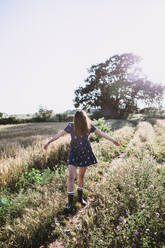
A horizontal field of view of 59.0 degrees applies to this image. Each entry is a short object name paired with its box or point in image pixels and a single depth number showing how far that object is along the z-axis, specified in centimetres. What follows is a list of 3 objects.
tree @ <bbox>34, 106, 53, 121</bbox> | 3703
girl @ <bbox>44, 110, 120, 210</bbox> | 296
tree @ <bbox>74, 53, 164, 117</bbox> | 2984
